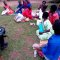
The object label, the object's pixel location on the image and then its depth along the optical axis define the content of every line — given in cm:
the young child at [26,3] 308
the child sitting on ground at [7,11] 335
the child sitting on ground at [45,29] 208
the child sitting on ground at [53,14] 231
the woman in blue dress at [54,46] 104
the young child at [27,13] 293
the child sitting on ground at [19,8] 325
